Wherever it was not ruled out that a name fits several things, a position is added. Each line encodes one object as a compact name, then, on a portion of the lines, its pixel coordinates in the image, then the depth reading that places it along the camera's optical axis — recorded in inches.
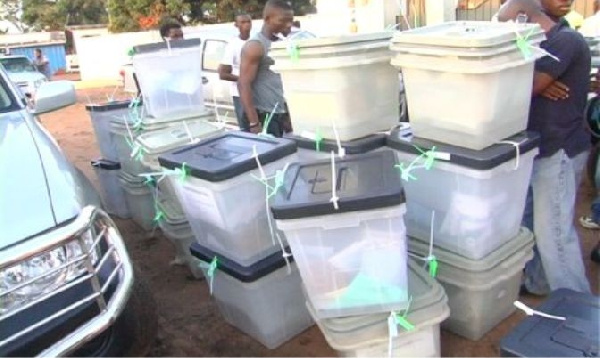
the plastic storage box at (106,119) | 191.5
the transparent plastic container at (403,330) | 86.7
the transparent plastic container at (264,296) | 108.4
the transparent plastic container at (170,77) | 170.7
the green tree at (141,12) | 764.6
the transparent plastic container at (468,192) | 95.7
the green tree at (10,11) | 1386.6
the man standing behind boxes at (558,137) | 102.8
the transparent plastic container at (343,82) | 107.4
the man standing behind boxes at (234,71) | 190.0
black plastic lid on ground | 76.0
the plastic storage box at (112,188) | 195.1
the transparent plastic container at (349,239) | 82.0
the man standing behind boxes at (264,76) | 154.2
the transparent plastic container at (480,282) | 102.3
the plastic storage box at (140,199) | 176.2
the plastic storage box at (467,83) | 90.4
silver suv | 78.1
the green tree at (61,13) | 1157.6
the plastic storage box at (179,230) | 142.9
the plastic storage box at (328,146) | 109.6
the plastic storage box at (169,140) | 143.7
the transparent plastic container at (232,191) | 101.4
